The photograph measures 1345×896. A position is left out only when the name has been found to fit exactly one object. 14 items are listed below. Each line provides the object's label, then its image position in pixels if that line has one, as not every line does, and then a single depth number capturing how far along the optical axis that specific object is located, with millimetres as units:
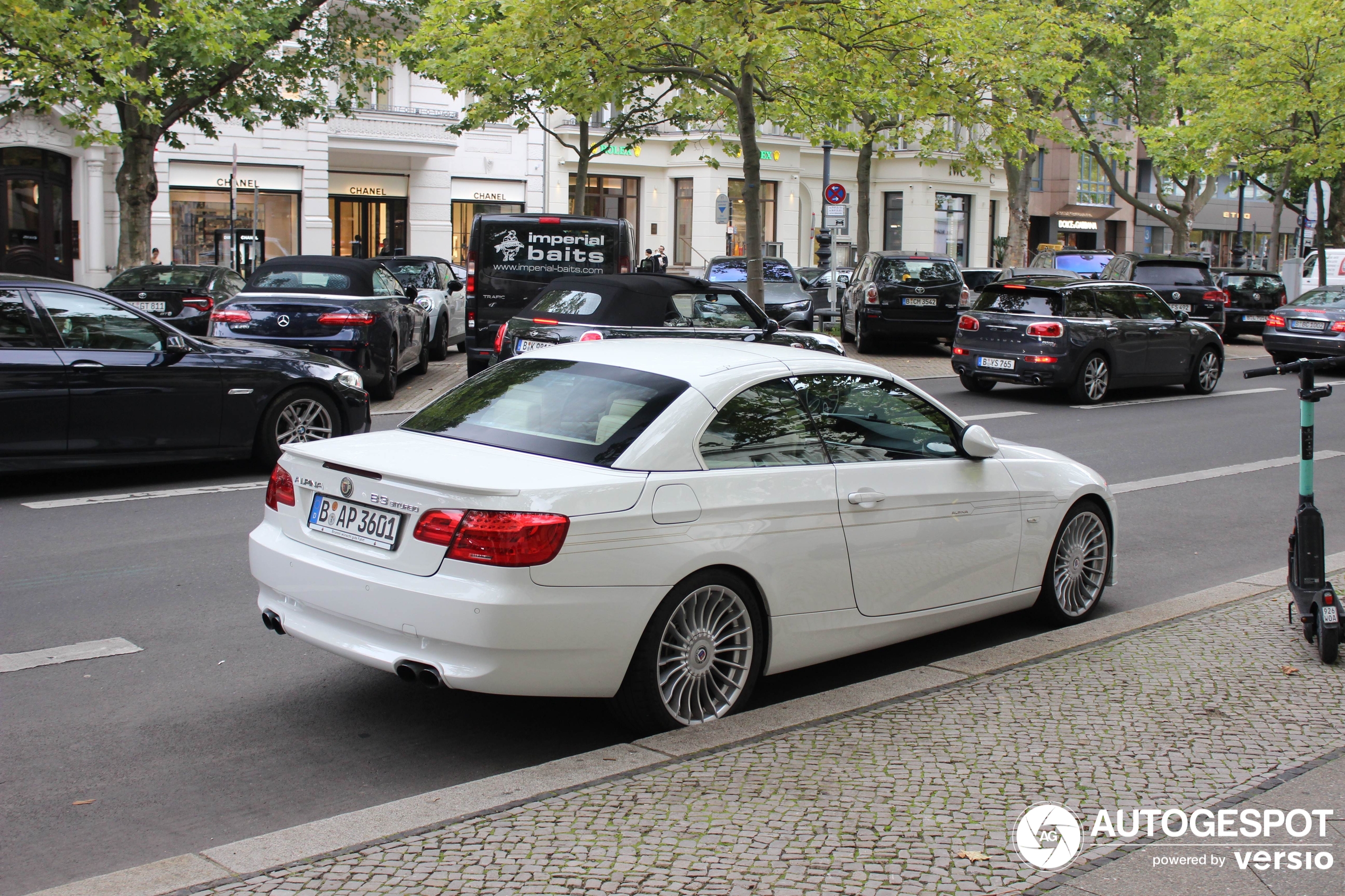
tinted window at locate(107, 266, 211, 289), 18531
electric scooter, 5820
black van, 17906
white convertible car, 4453
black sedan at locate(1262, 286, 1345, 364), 22672
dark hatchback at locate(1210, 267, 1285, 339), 31578
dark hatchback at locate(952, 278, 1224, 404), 17375
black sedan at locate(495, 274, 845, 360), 13375
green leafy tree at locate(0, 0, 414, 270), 18422
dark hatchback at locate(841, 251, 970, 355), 23547
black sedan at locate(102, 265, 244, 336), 17219
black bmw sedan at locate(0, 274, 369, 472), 9477
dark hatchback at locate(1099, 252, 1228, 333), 27219
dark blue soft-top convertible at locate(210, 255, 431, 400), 14281
